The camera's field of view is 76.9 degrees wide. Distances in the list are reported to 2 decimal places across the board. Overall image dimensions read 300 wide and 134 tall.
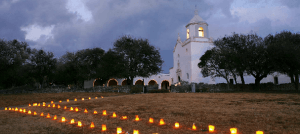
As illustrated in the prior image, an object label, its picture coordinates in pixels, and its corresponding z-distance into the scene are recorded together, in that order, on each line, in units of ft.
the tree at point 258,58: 72.78
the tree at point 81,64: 131.03
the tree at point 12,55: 79.56
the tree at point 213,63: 88.12
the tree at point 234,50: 76.60
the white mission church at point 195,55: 136.46
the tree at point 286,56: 68.23
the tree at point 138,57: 110.63
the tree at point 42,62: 108.47
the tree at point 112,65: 110.11
